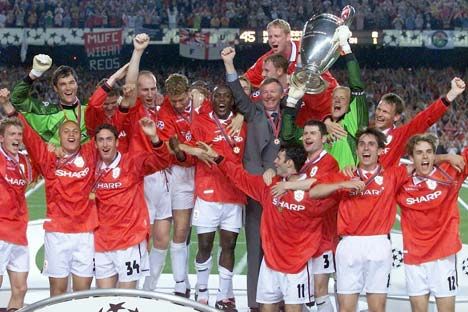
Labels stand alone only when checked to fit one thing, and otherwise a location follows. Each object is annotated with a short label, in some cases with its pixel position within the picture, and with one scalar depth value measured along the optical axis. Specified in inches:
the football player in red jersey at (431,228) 489.4
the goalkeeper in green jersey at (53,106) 527.2
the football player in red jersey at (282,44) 563.5
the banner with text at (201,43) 2027.6
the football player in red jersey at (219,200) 544.4
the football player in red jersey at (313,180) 493.7
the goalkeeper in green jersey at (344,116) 517.3
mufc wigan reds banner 2028.8
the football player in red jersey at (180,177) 562.8
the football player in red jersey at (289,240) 496.4
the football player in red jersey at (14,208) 516.4
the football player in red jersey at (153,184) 556.4
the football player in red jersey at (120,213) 510.6
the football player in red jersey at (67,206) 508.1
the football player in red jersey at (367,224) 491.5
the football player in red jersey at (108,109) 525.7
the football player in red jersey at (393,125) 520.7
